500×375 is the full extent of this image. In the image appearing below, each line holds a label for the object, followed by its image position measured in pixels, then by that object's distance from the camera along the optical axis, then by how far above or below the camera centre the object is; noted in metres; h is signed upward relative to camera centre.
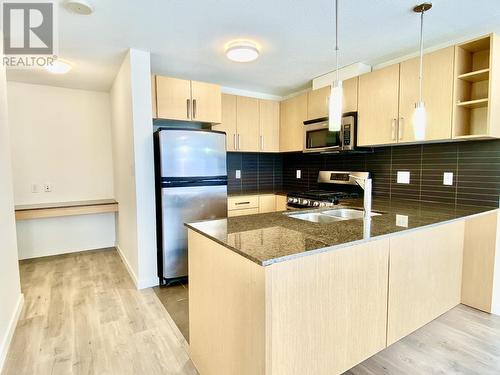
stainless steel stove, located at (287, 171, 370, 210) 3.00 -0.29
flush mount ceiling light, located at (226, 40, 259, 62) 2.41 +1.06
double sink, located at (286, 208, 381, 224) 2.04 -0.35
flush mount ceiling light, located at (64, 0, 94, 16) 1.75 +1.07
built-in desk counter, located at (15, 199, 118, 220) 3.22 -0.46
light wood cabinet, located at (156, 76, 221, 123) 2.94 +0.78
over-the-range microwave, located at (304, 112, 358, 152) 2.90 +0.38
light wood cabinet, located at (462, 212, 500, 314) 2.20 -0.74
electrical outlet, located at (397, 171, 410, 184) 2.82 -0.08
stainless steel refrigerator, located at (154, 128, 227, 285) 2.74 -0.16
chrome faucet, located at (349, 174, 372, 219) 1.91 -0.18
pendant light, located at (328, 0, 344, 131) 1.56 +0.36
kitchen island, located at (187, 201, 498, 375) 1.14 -0.58
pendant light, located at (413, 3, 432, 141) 1.70 +0.30
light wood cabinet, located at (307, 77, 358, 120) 2.92 +0.80
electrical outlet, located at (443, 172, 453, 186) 2.50 -0.08
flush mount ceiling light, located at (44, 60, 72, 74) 2.81 +1.09
